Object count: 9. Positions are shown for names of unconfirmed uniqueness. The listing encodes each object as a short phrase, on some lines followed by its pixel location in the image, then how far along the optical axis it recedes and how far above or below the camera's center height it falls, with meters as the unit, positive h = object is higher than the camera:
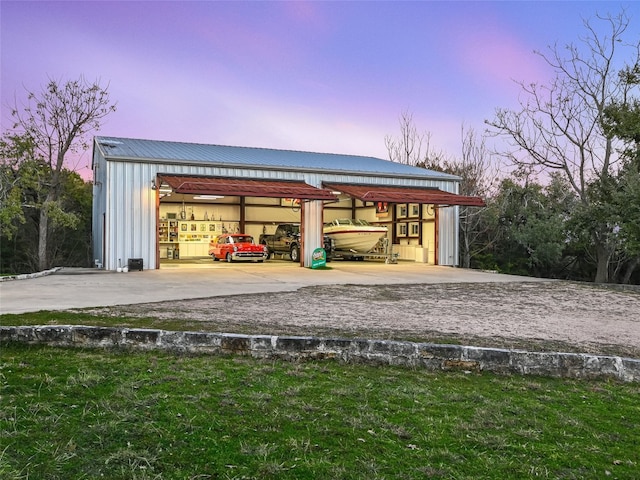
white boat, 22.33 +0.15
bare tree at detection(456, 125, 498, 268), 27.39 +1.71
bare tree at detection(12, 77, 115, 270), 24.44 +5.42
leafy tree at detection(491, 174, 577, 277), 24.89 +0.64
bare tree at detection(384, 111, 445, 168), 37.09 +7.87
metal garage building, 16.84 +1.66
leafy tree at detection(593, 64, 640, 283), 15.39 +2.31
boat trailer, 22.42 -0.67
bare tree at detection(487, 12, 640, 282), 21.34 +4.32
